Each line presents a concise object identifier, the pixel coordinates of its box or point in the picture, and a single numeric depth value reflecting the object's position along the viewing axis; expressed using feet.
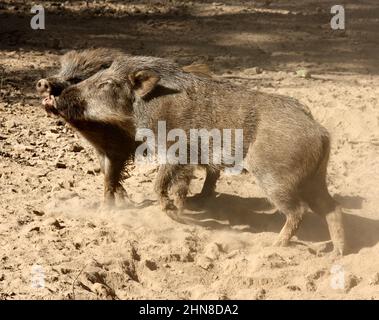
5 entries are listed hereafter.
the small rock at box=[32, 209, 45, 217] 37.19
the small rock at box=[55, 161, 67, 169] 43.62
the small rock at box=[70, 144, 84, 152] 46.18
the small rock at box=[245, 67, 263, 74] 61.82
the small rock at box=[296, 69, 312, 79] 60.85
